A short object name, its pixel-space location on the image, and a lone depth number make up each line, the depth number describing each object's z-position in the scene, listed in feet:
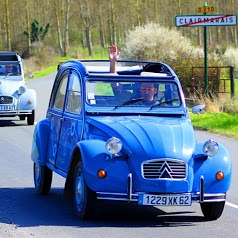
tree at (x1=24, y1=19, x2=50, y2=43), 283.59
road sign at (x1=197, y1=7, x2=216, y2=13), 85.81
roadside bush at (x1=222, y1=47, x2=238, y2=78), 171.77
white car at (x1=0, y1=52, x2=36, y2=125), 76.44
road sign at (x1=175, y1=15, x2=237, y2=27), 85.35
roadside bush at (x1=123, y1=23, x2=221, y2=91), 151.12
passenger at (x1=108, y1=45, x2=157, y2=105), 34.37
